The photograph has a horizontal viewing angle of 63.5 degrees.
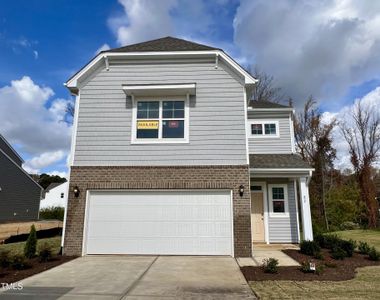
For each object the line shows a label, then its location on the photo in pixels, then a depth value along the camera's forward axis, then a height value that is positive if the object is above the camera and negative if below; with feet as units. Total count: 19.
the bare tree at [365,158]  79.41 +17.11
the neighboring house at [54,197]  159.02 +10.79
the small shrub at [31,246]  31.42 -2.81
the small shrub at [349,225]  77.99 -1.44
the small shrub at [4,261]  26.61 -3.64
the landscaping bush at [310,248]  31.42 -2.87
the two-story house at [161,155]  33.12 +6.96
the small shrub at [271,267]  24.22 -3.67
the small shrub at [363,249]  33.27 -3.09
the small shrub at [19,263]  26.11 -3.81
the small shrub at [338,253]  30.48 -3.32
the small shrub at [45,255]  29.51 -3.47
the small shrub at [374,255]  30.50 -3.45
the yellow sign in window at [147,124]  35.50 +10.65
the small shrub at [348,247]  31.99 -2.80
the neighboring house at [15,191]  80.21 +7.46
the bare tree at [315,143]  85.81 +21.89
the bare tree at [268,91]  94.00 +38.37
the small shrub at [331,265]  26.96 -3.90
